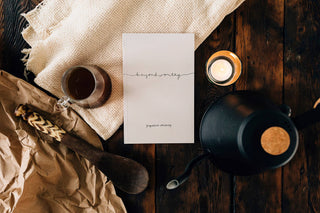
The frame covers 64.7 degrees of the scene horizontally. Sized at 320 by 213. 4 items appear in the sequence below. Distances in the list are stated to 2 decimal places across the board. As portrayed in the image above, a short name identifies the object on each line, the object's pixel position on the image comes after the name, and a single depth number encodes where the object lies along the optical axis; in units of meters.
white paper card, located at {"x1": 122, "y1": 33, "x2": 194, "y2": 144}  0.57
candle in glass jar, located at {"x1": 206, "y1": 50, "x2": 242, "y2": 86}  0.56
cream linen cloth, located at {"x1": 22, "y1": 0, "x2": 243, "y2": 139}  0.55
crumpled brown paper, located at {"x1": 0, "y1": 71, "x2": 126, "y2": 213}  0.54
